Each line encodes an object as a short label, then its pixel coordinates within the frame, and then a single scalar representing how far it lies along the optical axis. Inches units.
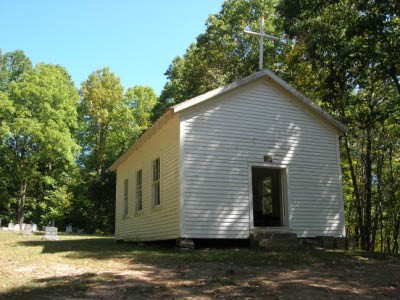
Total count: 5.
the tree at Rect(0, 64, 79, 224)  1547.7
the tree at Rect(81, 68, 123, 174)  1720.0
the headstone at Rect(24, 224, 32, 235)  1028.1
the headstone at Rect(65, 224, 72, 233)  1443.2
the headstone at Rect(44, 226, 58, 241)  832.6
